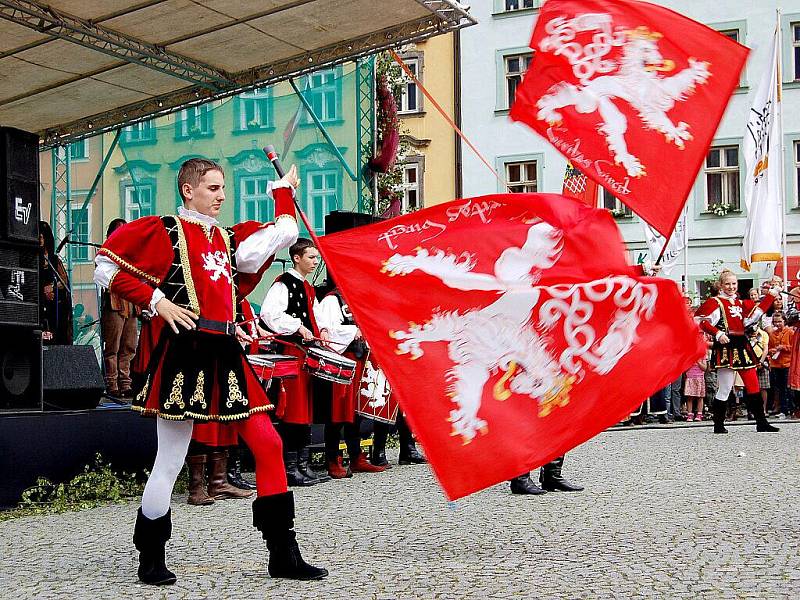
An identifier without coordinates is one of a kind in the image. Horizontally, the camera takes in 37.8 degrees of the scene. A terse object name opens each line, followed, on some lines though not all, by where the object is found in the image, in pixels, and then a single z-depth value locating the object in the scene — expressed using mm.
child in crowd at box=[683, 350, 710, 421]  18906
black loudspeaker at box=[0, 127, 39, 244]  8438
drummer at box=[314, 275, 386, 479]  9852
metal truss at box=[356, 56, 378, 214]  14539
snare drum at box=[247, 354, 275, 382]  8484
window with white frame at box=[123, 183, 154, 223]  14336
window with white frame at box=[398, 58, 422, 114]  33203
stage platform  8141
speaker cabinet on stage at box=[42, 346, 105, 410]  9016
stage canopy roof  11031
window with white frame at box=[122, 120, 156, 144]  14607
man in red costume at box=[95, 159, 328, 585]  5184
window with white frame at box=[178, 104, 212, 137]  14203
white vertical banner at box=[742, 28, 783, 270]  16719
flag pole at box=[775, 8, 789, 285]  18325
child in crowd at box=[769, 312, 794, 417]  18938
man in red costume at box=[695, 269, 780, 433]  14586
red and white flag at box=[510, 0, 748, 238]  4887
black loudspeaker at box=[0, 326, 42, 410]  8352
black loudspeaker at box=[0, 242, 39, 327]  8336
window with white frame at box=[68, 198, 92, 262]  14766
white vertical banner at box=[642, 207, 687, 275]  15362
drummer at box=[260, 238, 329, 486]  9086
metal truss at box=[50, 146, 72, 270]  14961
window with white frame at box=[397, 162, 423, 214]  33312
